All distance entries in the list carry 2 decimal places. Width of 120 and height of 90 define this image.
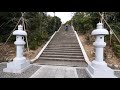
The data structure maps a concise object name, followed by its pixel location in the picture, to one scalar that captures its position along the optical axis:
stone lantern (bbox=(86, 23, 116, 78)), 2.71
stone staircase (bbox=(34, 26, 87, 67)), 4.34
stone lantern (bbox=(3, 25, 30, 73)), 3.14
